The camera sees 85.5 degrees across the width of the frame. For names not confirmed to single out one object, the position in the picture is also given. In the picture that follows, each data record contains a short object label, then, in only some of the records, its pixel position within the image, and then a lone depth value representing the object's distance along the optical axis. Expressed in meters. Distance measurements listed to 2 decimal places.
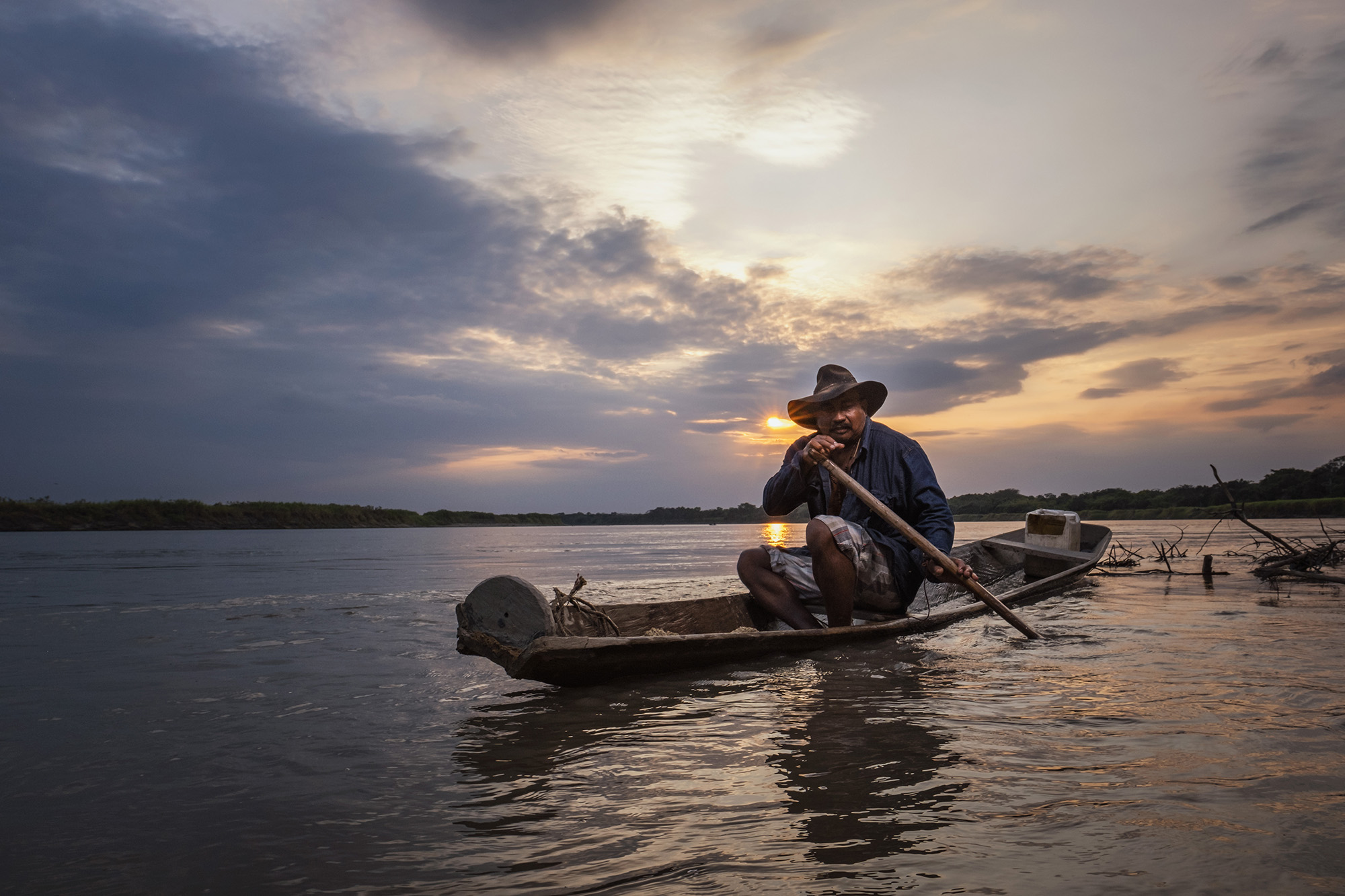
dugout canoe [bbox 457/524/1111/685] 3.49
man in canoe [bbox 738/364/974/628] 4.64
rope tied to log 4.07
